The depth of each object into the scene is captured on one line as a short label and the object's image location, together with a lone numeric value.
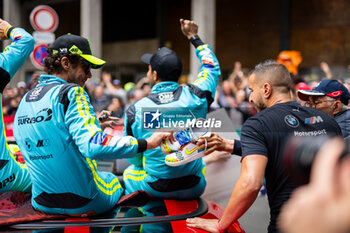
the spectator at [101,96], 7.60
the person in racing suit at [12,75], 2.66
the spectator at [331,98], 3.45
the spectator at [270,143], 1.96
